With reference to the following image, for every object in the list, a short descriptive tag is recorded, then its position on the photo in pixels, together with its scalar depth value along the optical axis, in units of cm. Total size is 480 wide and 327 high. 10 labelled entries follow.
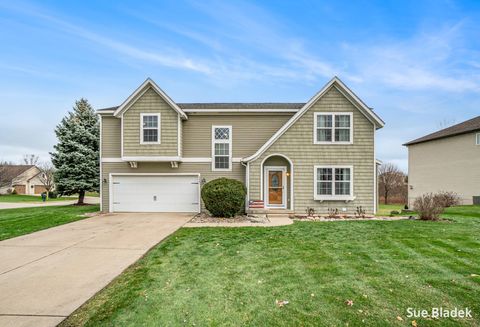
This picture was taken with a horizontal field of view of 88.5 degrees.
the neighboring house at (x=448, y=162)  2009
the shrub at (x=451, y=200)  1120
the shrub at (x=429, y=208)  1047
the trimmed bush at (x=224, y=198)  1159
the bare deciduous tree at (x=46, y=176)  3859
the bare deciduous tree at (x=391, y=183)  3675
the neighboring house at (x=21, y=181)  4541
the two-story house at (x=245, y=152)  1278
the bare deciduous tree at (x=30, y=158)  6128
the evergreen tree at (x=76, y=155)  1858
